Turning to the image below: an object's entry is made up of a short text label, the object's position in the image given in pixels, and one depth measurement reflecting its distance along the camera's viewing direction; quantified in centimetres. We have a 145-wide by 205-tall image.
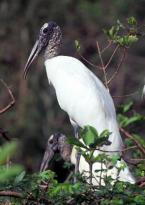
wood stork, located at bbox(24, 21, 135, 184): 1301
